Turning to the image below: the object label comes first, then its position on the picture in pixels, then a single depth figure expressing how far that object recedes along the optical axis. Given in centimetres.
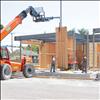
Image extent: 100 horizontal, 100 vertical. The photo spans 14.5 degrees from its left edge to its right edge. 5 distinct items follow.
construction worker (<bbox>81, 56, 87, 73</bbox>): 3031
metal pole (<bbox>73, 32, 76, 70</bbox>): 3566
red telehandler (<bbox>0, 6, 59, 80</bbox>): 2417
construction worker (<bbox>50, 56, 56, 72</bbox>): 3098
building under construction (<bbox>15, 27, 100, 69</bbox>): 3351
